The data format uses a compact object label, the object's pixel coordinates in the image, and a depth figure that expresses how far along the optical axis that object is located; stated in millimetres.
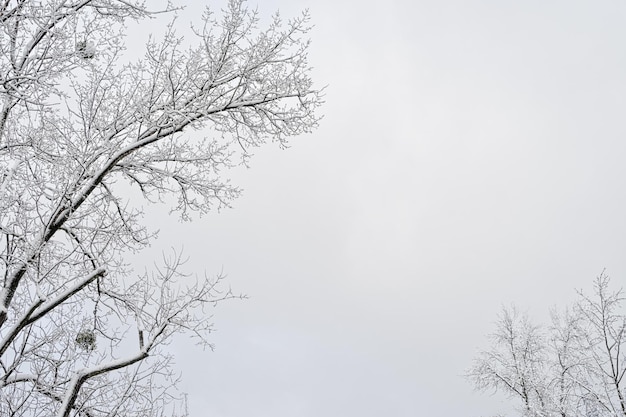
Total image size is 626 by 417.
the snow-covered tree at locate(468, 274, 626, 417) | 13223
